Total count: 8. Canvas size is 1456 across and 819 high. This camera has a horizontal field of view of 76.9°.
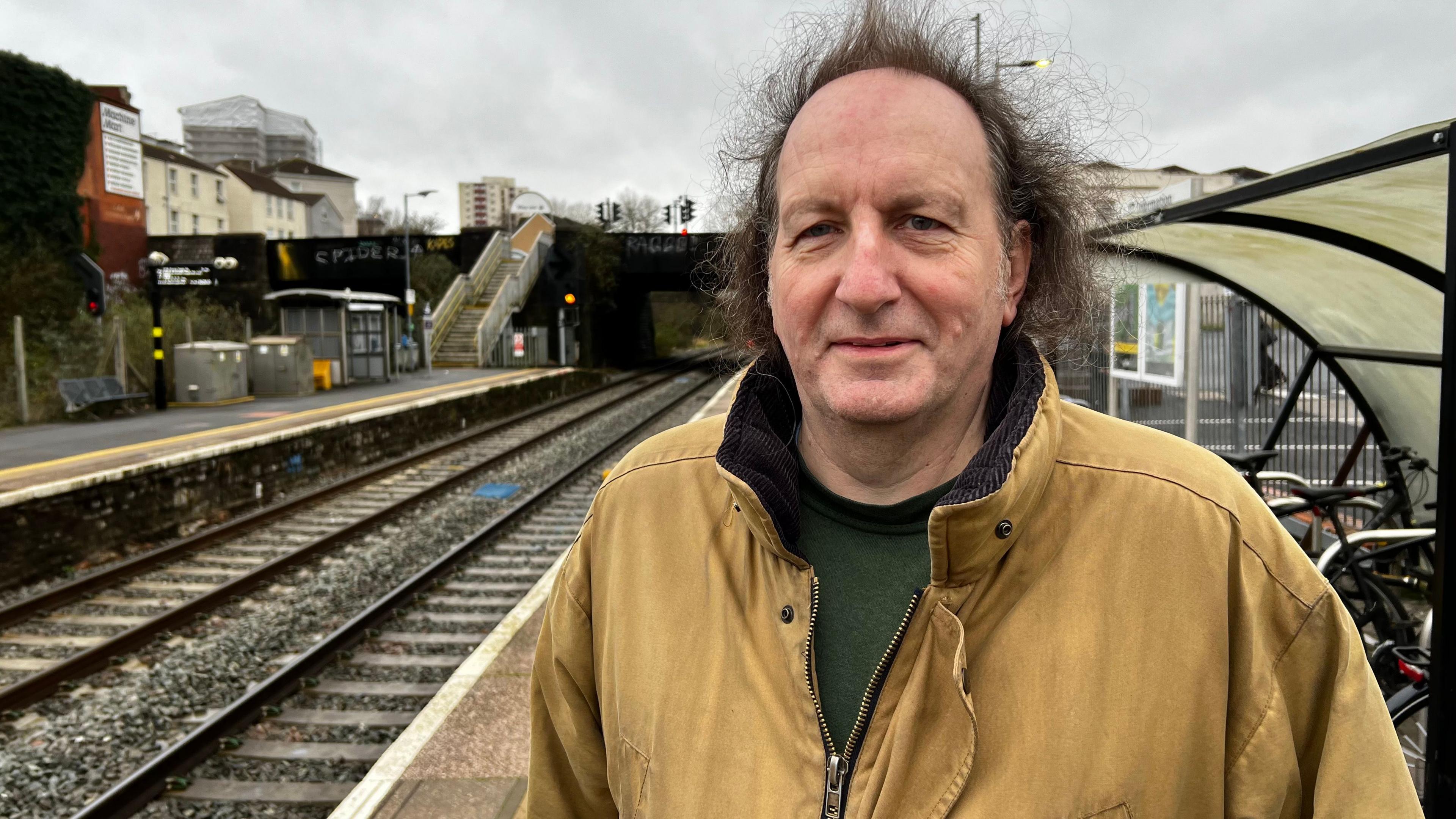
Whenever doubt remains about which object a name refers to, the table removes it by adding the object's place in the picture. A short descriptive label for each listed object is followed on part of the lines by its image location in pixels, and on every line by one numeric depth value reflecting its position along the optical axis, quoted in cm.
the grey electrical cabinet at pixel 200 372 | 1819
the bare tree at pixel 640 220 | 4350
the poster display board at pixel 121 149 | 2917
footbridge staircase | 3325
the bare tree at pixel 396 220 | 7494
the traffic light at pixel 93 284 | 1772
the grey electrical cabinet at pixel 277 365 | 2028
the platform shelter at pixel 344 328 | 2392
